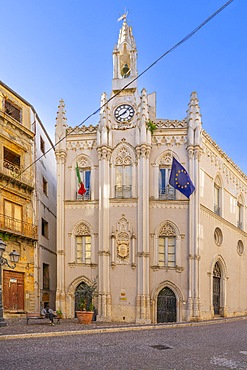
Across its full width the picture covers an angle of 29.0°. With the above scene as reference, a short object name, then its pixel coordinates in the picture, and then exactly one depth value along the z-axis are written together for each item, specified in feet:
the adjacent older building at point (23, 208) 91.25
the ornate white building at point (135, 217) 91.15
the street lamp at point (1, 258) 59.82
